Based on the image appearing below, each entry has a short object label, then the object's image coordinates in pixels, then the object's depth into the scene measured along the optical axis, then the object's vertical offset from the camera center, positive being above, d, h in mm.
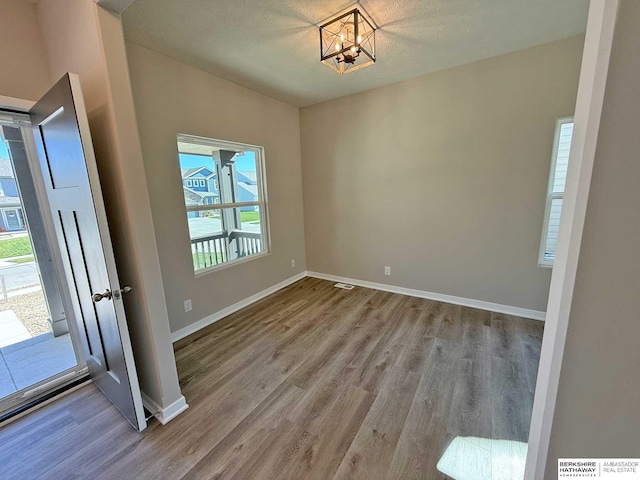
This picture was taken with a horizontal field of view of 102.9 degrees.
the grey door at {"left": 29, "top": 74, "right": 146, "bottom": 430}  1340 -178
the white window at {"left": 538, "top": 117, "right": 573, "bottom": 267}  2445 -15
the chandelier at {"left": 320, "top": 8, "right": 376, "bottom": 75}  1861 +1282
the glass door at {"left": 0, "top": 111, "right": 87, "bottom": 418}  1875 -705
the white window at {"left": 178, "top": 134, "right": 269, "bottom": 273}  2787 -116
